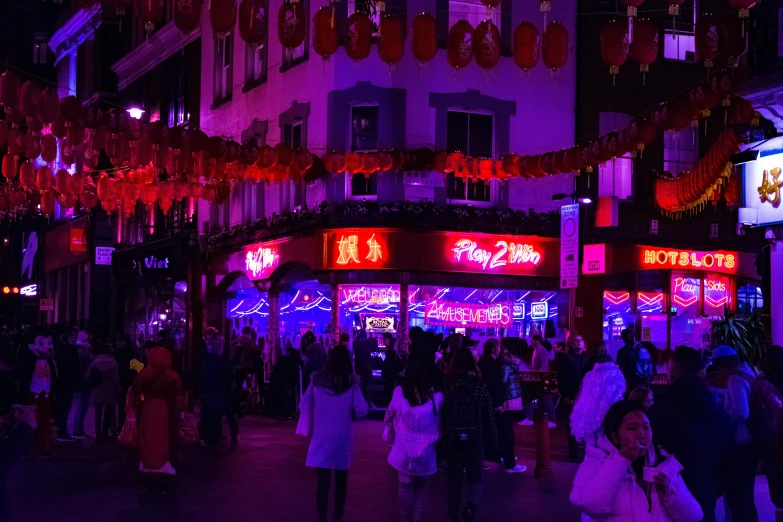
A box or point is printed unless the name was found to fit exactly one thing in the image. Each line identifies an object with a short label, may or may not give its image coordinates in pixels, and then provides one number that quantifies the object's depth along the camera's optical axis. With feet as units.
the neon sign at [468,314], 90.99
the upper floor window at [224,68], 111.65
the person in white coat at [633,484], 19.40
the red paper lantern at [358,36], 61.93
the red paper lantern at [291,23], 56.85
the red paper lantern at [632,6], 47.27
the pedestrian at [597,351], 54.12
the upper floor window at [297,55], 93.81
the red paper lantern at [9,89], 65.26
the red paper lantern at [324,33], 59.72
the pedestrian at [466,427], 36.73
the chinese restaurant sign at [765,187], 55.26
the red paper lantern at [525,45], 65.41
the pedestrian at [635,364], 62.03
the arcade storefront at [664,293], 96.07
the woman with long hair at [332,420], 36.73
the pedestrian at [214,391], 58.90
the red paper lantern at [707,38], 55.77
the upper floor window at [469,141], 91.91
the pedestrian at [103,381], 63.57
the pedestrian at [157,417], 45.16
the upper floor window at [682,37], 98.58
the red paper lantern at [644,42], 57.21
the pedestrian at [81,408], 65.10
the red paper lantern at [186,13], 49.03
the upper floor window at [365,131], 90.17
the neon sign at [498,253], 90.84
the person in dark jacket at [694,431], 25.45
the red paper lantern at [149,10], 48.15
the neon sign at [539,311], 94.88
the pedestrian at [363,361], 84.84
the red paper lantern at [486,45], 62.49
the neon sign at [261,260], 99.17
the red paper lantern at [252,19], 54.84
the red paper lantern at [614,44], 59.31
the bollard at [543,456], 51.37
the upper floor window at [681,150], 98.63
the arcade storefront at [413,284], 89.20
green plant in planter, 60.34
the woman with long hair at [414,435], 35.35
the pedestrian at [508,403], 51.31
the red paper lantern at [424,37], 64.18
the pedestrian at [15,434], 24.14
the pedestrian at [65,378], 63.31
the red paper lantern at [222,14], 51.19
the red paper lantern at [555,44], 63.67
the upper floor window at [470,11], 91.09
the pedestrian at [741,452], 30.99
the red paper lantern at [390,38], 63.82
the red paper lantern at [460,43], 65.67
